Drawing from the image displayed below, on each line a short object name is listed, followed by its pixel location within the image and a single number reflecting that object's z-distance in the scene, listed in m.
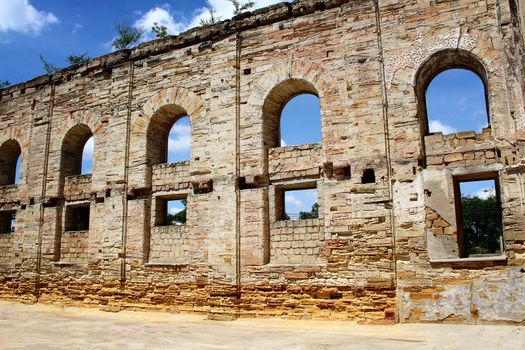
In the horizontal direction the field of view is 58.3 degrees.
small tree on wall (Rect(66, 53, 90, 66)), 20.33
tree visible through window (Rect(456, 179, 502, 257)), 30.41
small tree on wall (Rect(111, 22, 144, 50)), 18.67
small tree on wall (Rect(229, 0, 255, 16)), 16.89
